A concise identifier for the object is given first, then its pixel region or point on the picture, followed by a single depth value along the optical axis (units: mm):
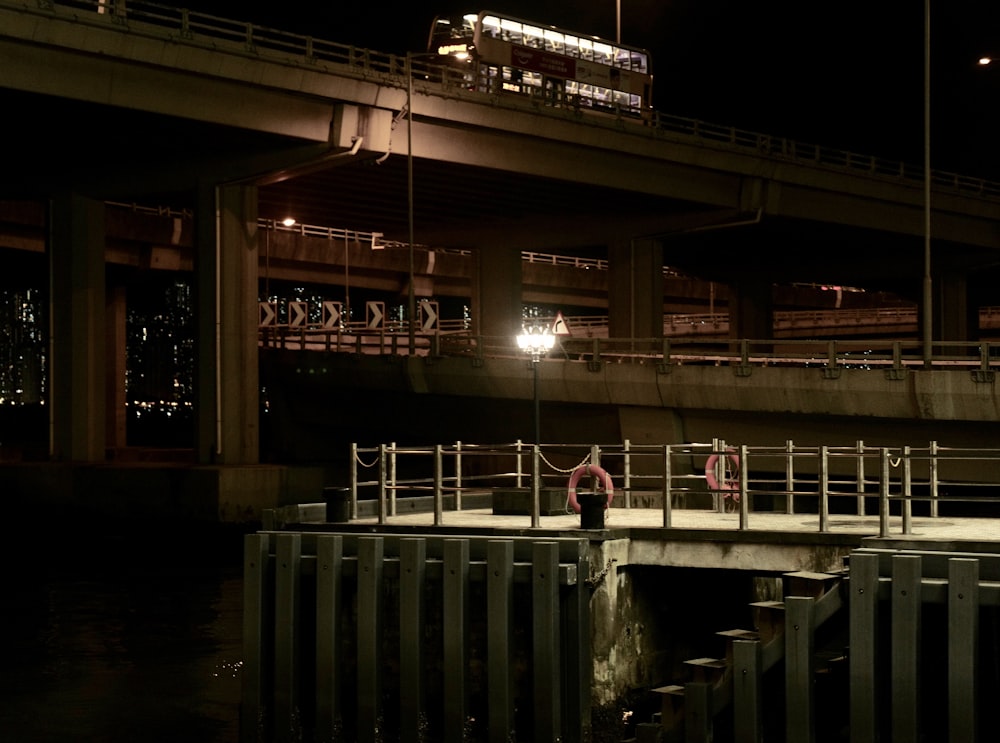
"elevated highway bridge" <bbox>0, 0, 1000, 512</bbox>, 38844
